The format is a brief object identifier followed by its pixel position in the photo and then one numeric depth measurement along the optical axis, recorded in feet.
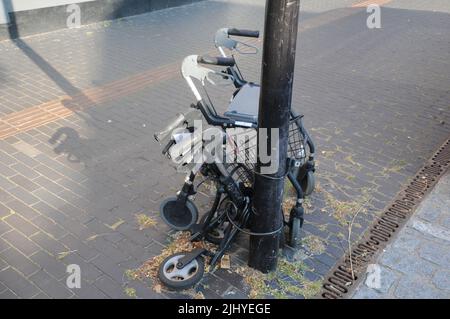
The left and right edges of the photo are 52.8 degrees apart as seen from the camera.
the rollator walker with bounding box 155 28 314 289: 10.75
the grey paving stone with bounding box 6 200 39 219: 13.30
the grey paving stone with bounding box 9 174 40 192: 14.51
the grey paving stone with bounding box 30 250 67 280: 11.31
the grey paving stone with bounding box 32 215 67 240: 12.62
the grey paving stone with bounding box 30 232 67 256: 12.06
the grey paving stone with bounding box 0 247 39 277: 11.37
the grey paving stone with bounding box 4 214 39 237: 12.69
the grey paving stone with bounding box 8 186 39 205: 13.89
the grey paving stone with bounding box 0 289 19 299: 10.58
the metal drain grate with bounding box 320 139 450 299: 11.39
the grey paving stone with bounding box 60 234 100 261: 11.94
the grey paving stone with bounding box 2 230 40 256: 12.00
